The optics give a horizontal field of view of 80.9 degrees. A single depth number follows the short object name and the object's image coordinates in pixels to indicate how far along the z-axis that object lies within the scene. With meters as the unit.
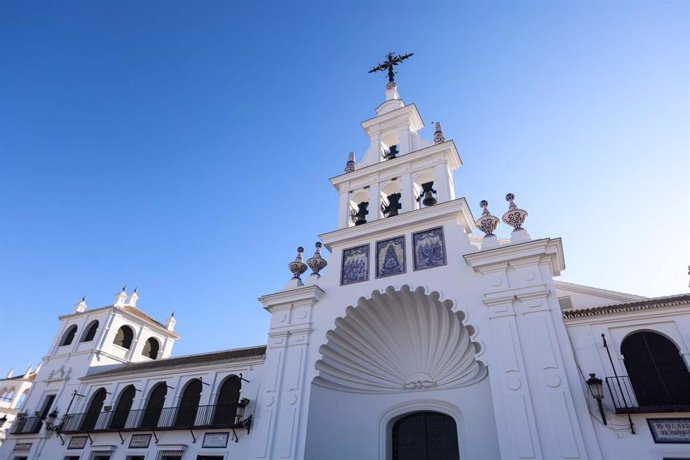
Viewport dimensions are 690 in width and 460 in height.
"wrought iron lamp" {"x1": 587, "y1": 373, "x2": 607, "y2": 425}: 7.39
